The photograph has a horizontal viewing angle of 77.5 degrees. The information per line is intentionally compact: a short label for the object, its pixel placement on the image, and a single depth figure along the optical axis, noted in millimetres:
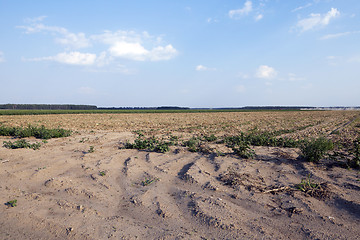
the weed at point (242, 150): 6656
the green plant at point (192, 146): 7613
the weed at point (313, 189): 4153
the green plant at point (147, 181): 4871
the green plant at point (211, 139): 10398
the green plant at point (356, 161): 5660
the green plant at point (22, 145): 7945
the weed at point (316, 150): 6117
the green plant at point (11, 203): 3765
